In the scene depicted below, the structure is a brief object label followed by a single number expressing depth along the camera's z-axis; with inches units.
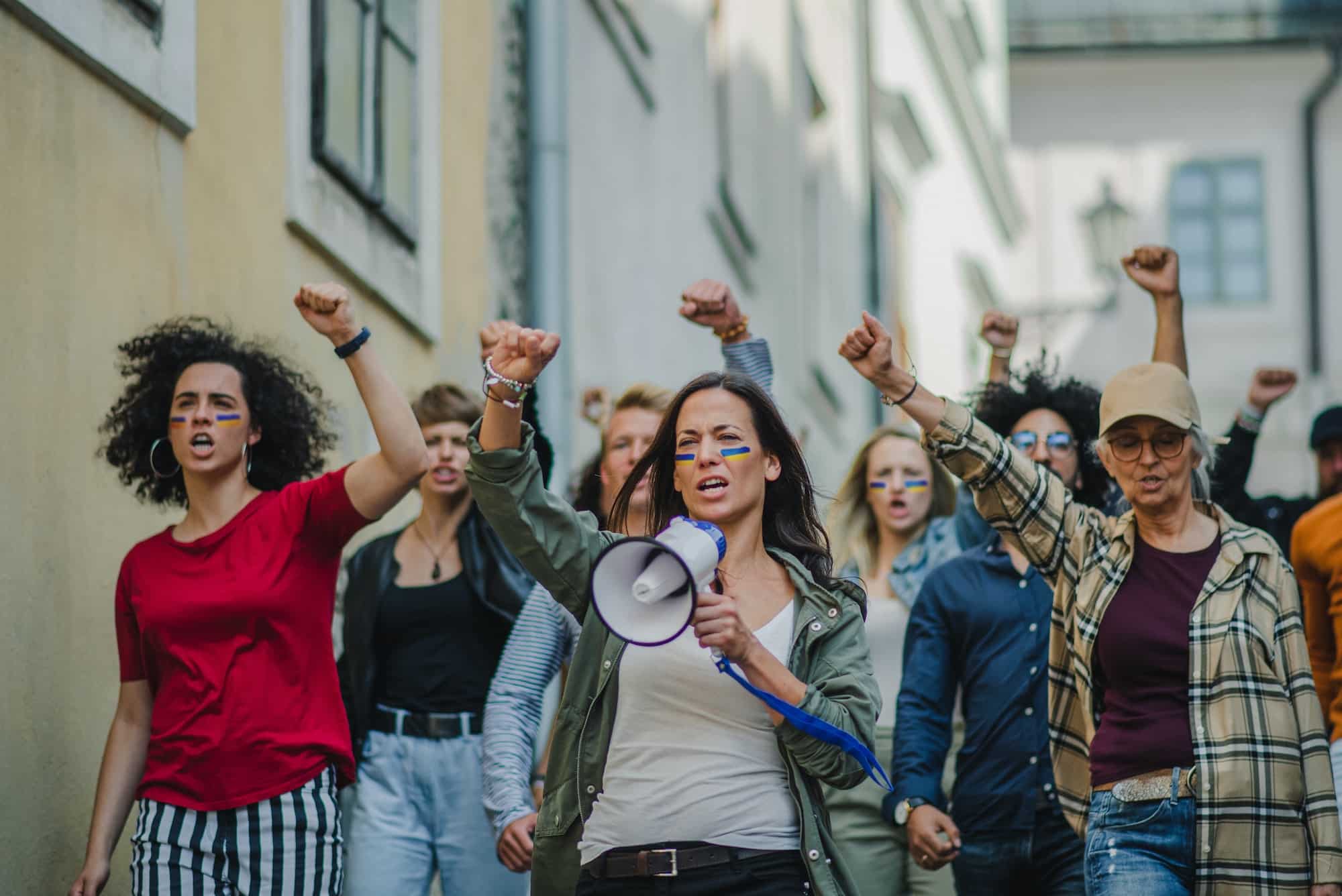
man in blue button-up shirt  229.6
